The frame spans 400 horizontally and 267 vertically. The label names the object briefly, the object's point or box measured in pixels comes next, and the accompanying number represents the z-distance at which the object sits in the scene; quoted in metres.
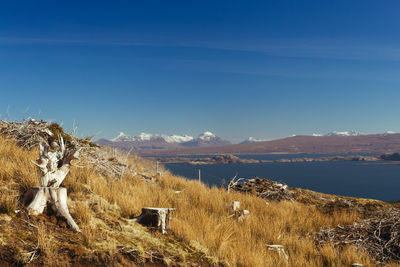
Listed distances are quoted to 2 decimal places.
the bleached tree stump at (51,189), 5.48
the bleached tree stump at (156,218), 6.36
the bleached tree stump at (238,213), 8.85
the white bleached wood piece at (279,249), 6.53
